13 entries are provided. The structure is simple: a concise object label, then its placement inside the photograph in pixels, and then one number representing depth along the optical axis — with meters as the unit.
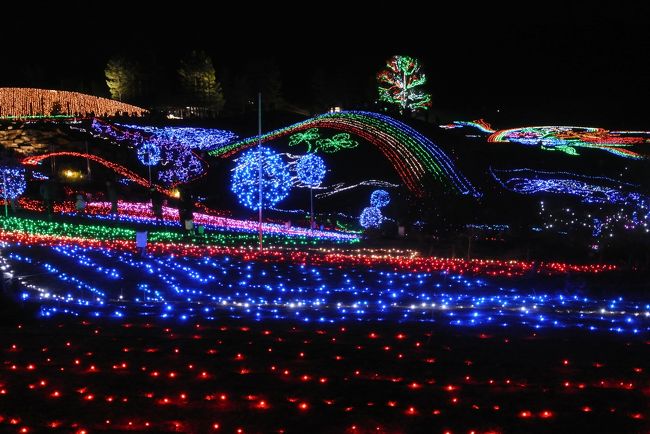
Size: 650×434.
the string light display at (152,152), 27.30
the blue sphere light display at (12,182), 24.02
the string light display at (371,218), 21.38
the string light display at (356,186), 28.03
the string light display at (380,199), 22.13
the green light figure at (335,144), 32.06
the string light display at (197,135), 32.62
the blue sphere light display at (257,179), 22.88
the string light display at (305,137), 32.25
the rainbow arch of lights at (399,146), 27.78
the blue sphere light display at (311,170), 23.42
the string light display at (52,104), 42.84
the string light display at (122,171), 27.53
